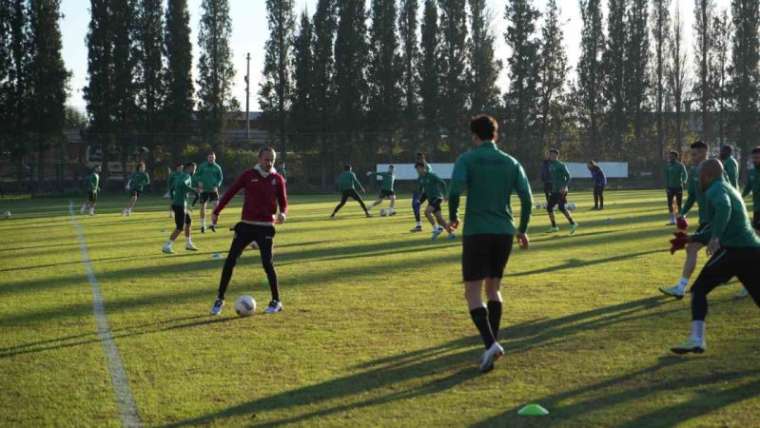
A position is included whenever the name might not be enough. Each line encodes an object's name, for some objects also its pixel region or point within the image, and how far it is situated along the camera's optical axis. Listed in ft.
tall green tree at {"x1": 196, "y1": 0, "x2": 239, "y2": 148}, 203.31
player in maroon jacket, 32.76
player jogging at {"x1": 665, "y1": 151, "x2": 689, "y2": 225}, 76.54
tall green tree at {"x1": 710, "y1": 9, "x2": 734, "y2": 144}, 227.40
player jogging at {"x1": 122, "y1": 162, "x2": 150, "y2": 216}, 104.85
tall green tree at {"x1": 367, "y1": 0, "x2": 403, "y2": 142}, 211.41
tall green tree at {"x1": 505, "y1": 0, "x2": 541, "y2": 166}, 220.23
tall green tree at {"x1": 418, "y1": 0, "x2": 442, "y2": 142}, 213.87
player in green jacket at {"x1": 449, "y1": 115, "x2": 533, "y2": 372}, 22.85
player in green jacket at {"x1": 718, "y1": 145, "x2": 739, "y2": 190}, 46.24
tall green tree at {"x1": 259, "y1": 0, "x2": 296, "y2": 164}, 209.67
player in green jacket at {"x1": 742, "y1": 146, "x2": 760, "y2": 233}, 39.73
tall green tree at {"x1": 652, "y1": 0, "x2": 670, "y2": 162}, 229.45
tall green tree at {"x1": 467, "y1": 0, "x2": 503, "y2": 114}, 219.20
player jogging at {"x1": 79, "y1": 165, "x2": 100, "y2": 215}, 109.09
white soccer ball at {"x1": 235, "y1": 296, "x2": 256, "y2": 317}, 31.94
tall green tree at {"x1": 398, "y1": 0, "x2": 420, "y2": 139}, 214.07
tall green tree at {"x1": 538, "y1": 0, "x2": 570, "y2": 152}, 222.89
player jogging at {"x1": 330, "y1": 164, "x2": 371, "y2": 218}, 93.97
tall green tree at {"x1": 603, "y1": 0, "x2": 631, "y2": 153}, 226.60
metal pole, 237.82
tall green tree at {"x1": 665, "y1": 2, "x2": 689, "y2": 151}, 230.68
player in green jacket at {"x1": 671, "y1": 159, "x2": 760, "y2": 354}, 22.88
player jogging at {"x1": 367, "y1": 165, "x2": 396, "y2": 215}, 98.43
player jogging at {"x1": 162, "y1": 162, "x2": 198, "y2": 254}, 57.36
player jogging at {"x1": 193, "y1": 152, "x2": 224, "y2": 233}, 80.53
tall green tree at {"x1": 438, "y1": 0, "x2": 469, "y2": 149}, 214.69
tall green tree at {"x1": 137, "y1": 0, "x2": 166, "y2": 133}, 198.70
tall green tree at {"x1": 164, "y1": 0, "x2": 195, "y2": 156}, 199.00
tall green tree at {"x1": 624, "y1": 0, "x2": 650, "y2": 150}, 226.79
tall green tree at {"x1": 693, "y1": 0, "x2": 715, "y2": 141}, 229.25
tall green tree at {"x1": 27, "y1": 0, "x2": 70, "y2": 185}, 186.09
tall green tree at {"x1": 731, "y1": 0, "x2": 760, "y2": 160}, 224.12
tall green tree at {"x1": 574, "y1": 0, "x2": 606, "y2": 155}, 228.22
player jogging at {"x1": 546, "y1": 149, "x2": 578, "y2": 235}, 71.15
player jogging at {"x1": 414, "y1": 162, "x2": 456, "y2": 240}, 66.64
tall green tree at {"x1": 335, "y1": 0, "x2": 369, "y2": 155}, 211.00
